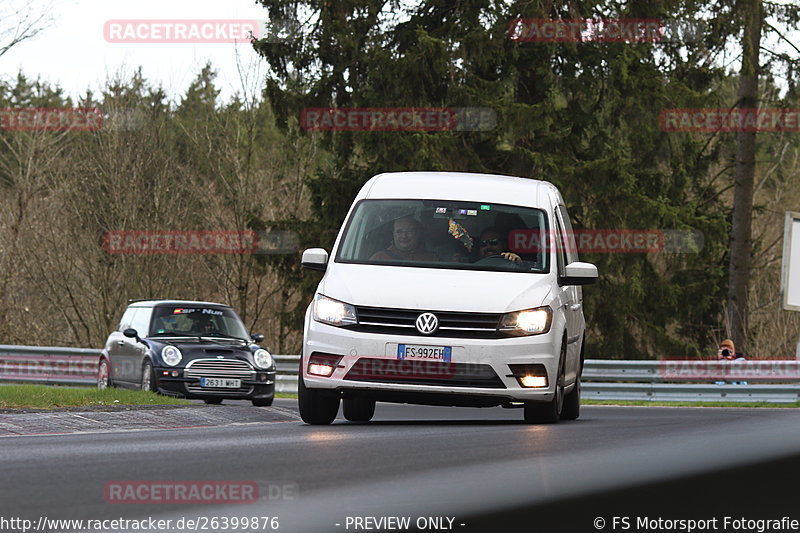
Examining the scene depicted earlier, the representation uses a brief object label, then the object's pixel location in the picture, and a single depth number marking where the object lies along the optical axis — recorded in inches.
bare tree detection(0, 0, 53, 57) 1123.3
